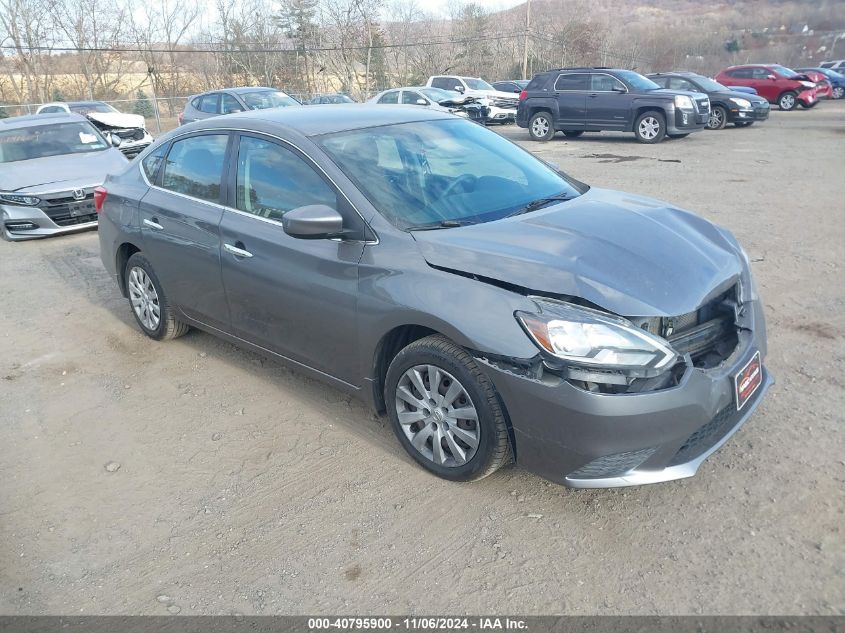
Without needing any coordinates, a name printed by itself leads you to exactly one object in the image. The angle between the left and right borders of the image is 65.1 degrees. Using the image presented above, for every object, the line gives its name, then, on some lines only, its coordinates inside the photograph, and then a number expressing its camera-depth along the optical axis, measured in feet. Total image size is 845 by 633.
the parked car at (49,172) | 29.09
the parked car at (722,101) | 63.31
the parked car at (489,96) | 79.82
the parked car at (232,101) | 47.80
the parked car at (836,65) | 120.16
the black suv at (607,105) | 54.34
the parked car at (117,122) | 51.07
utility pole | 136.67
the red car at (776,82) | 83.41
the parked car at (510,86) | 100.59
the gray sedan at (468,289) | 9.05
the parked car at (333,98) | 76.48
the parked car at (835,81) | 105.91
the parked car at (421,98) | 68.23
